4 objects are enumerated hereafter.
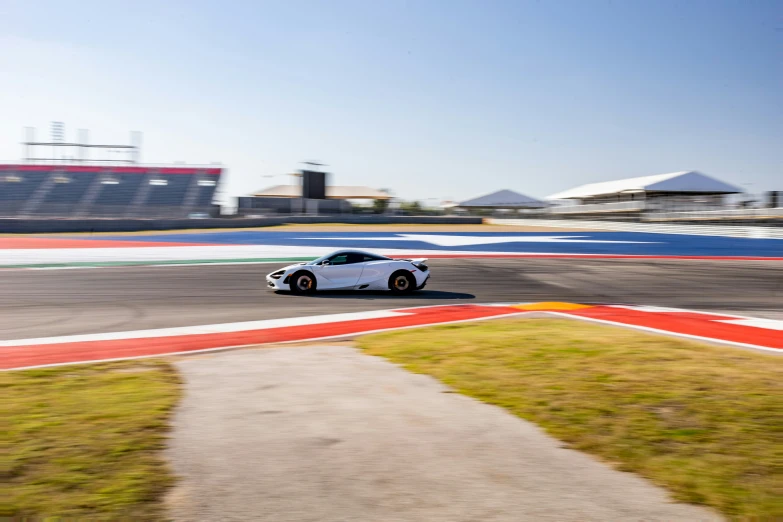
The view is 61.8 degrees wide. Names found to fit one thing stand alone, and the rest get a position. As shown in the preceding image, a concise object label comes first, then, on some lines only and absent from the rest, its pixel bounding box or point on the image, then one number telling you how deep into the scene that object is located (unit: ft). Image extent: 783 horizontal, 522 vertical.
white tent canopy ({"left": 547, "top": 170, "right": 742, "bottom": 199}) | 208.32
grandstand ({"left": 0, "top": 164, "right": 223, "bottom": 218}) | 186.29
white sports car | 46.01
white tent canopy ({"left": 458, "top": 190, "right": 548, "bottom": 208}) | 278.87
